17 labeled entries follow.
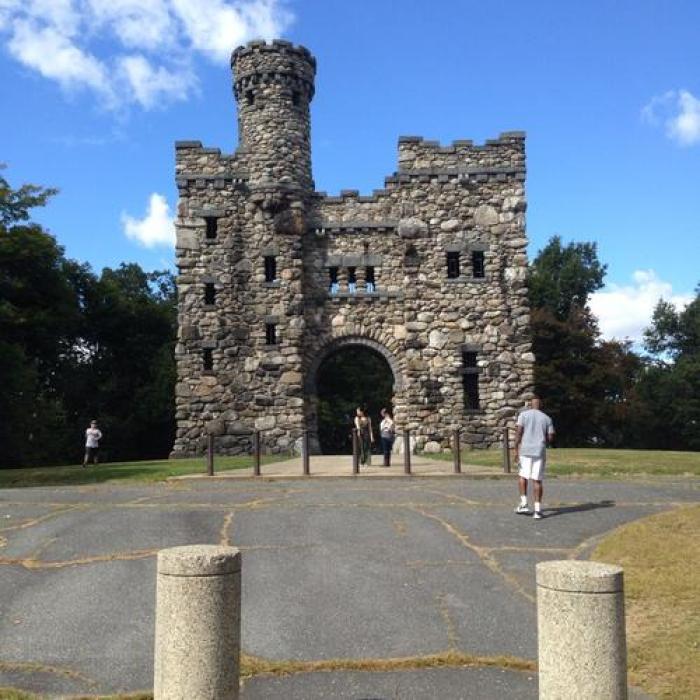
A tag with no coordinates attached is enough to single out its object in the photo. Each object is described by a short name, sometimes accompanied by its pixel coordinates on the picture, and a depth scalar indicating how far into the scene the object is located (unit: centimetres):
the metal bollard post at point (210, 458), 1588
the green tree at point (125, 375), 3925
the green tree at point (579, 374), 4147
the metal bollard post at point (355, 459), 1584
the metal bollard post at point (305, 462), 1552
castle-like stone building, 2348
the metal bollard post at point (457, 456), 1576
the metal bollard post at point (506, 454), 1553
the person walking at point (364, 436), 1883
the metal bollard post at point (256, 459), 1573
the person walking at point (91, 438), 2236
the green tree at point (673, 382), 4859
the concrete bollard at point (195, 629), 420
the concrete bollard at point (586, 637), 415
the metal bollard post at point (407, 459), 1578
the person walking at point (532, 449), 1077
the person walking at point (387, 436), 1844
